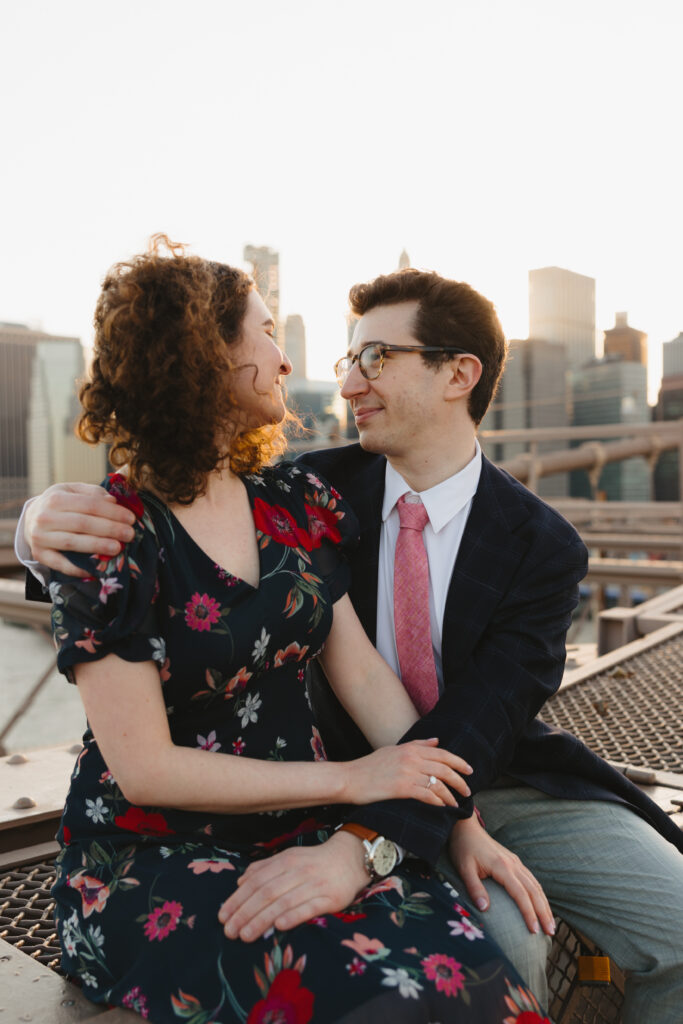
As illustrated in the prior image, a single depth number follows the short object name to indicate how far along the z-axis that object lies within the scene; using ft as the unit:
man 4.75
